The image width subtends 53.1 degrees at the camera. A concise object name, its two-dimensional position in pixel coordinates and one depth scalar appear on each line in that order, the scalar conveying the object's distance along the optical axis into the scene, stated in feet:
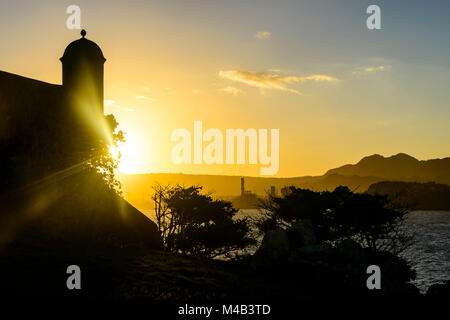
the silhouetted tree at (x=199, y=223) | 143.23
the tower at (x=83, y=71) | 134.92
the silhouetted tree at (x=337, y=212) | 119.75
